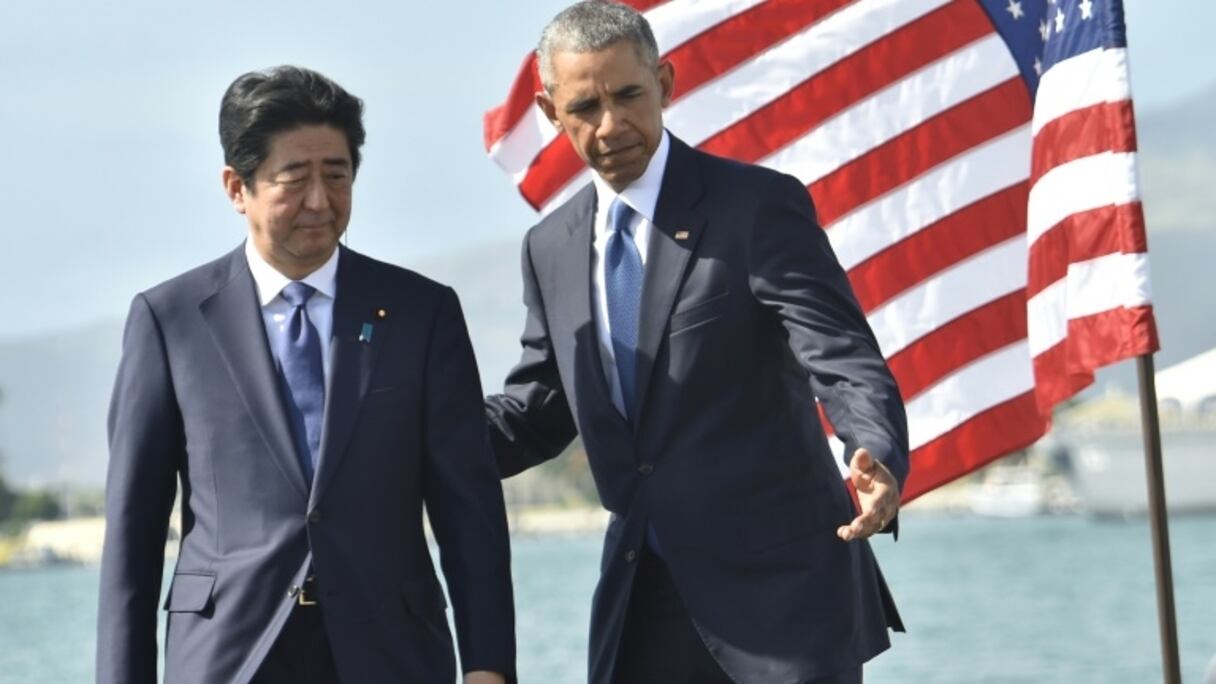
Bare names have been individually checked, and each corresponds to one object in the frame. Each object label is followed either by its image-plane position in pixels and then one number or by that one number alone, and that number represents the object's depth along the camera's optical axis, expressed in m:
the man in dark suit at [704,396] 11.56
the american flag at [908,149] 17.39
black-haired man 10.80
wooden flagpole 14.30
